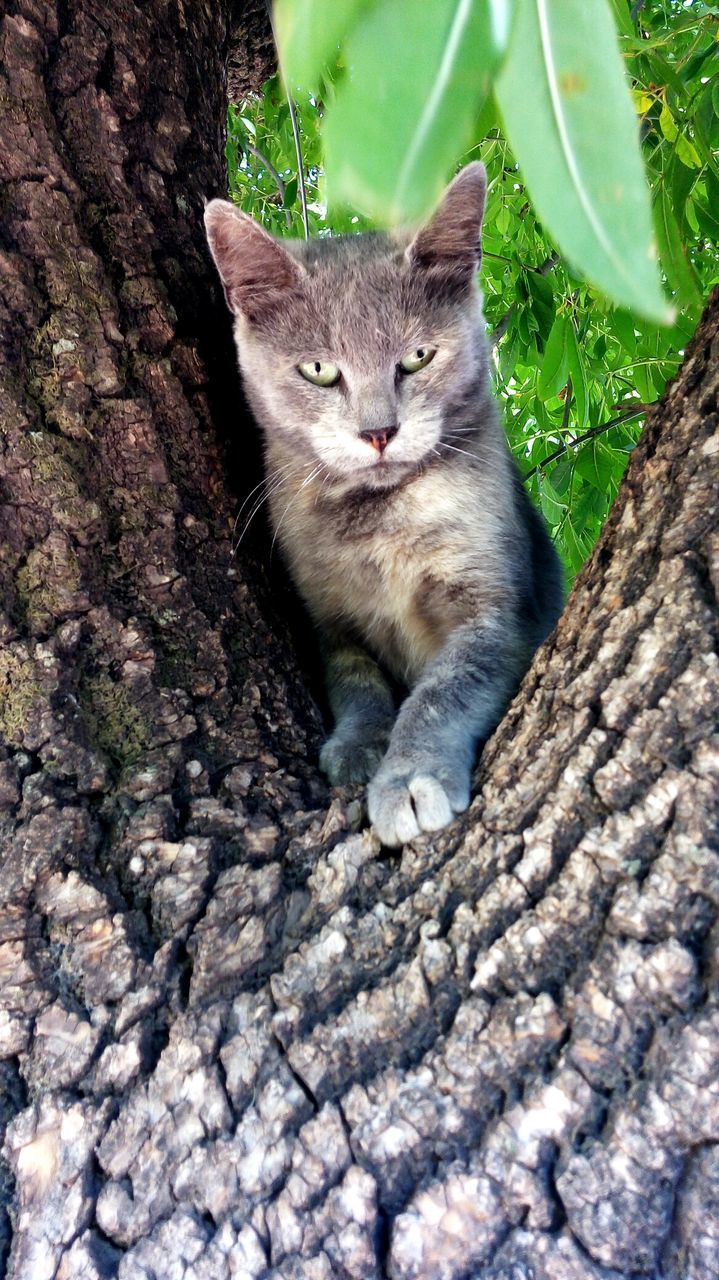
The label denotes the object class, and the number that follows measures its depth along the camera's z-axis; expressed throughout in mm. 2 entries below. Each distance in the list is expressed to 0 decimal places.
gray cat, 361
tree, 180
